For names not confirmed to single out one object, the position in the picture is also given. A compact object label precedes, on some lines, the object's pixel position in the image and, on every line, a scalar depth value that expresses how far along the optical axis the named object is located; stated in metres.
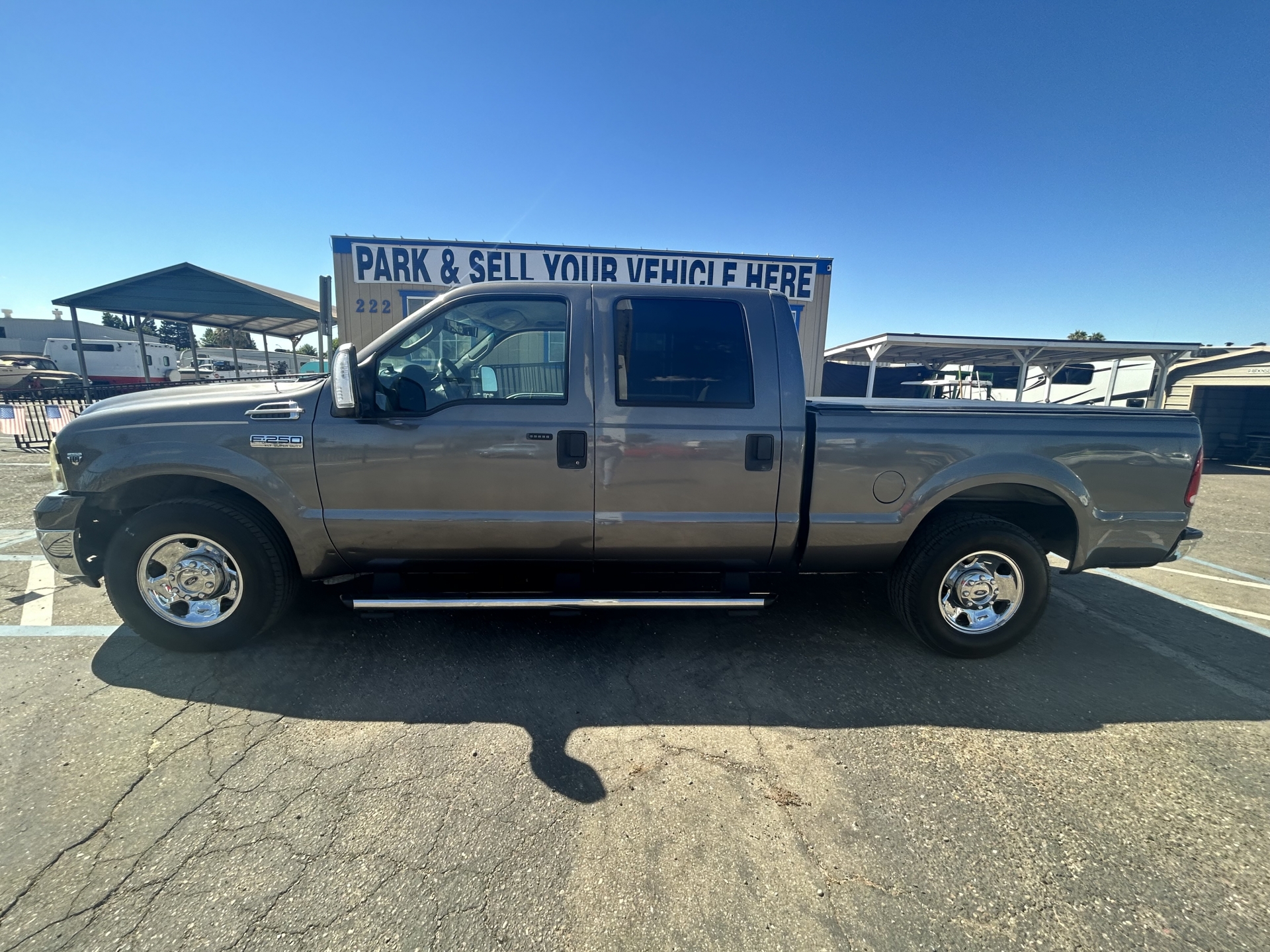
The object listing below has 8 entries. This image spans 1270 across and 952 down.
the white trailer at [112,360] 29.27
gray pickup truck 2.95
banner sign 10.58
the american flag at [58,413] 10.35
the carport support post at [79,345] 12.32
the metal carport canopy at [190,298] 12.13
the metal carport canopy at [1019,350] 14.10
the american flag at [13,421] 11.12
